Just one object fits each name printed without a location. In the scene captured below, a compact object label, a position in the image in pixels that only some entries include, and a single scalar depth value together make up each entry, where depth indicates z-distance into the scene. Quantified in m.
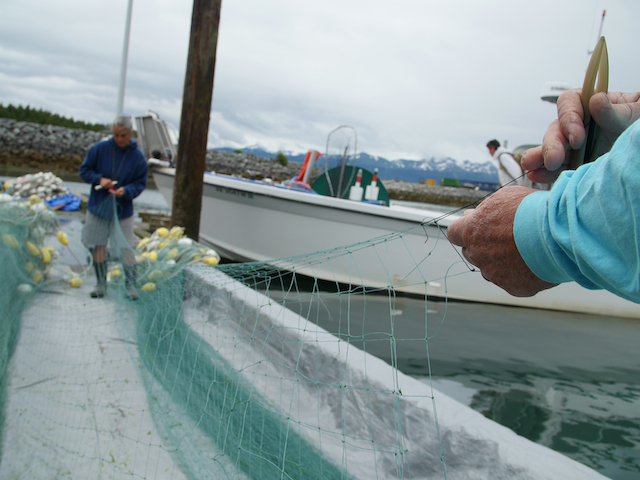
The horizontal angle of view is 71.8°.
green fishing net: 1.75
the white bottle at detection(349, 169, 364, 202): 6.74
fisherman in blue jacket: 4.16
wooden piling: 4.61
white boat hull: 6.06
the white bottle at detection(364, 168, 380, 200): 7.16
